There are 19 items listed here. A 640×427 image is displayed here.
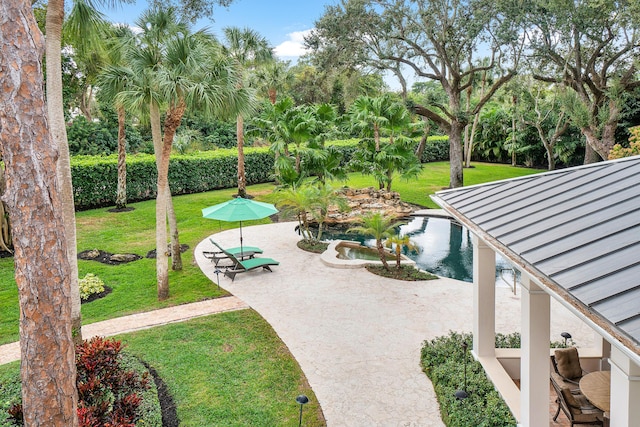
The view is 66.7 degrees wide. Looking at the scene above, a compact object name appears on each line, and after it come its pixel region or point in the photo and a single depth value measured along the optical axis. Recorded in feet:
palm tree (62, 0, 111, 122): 29.50
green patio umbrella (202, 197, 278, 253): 44.98
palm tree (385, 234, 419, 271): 42.75
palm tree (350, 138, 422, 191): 74.79
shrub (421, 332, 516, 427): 21.21
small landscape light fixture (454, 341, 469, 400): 21.69
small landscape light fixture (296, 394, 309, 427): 20.95
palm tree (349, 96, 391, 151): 74.23
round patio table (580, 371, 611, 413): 19.56
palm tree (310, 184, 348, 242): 54.70
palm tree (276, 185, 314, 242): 54.19
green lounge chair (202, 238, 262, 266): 47.14
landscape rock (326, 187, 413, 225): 69.82
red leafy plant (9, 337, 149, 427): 20.53
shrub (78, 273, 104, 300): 39.63
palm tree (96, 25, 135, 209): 35.47
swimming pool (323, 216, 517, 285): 49.06
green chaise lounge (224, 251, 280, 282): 44.39
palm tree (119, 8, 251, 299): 33.47
